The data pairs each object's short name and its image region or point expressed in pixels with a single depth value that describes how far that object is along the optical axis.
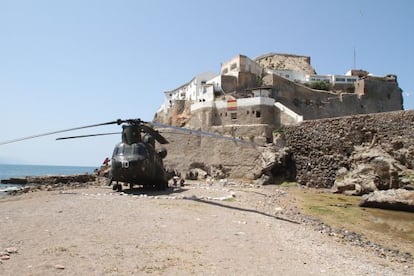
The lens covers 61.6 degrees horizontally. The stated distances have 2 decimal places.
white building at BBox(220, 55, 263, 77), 43.12
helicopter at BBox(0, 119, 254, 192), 13.92
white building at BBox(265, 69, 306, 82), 49.19
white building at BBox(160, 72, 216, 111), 43.41
